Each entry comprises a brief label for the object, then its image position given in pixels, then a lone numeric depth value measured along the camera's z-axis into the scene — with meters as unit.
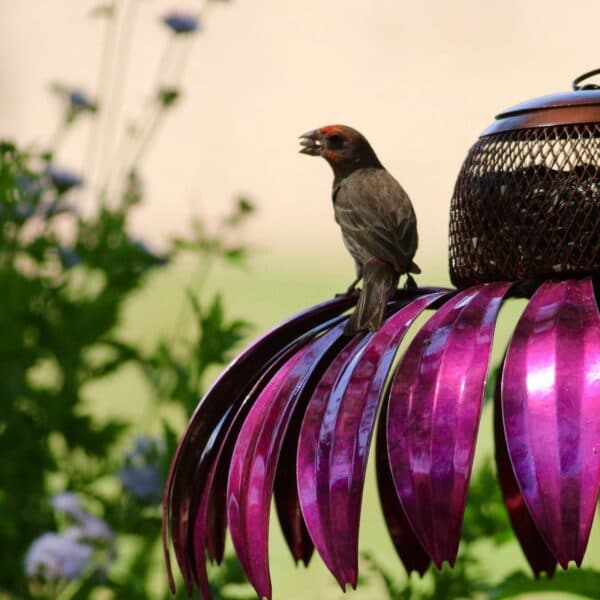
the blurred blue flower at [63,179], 6.50
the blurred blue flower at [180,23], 6.96
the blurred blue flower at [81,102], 6.75
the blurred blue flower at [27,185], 6.54
